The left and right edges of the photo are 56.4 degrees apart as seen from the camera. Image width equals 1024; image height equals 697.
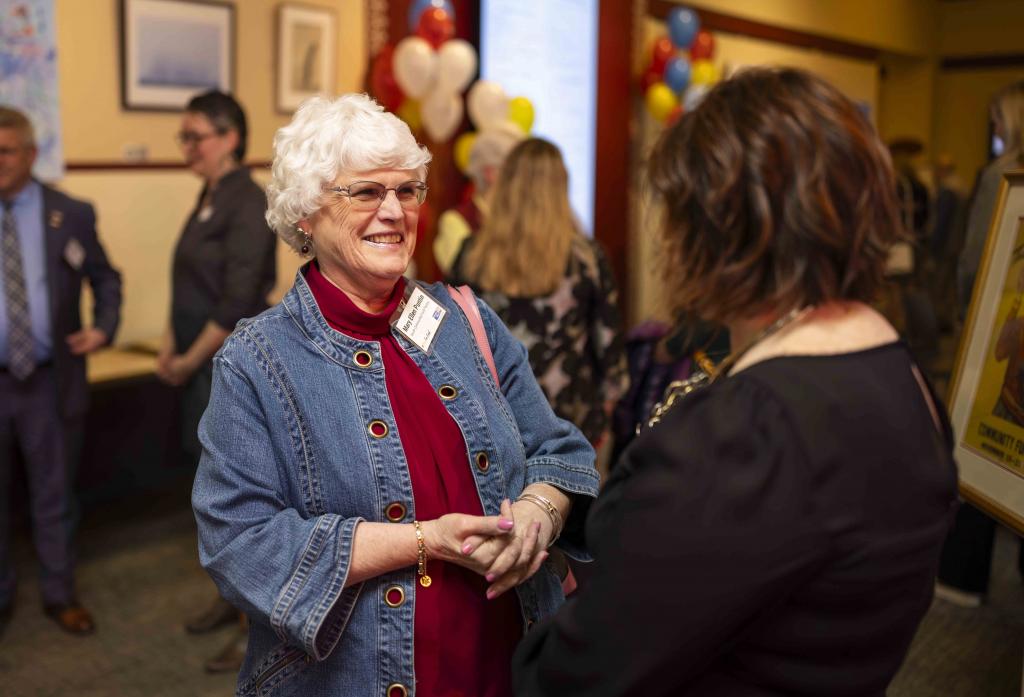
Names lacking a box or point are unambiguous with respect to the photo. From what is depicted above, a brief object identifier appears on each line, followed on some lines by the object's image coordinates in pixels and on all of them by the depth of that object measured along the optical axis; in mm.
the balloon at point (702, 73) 7289
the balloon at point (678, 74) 7016
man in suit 3062
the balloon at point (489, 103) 5125
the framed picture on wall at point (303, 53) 4805
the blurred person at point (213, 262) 3135
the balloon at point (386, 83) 4988
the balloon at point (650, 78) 7207
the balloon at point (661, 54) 7180
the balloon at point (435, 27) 4871
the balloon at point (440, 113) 4934
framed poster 2051
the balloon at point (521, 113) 5387
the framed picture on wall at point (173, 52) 4219
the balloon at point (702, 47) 7488
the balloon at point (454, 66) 4844
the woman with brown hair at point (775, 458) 888
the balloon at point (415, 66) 4719
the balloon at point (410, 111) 5012
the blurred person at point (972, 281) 3287
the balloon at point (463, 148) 5363
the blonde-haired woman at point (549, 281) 2986
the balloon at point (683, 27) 7219
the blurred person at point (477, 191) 3914
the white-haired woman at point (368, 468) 1305
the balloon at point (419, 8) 4930
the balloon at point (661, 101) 6957
